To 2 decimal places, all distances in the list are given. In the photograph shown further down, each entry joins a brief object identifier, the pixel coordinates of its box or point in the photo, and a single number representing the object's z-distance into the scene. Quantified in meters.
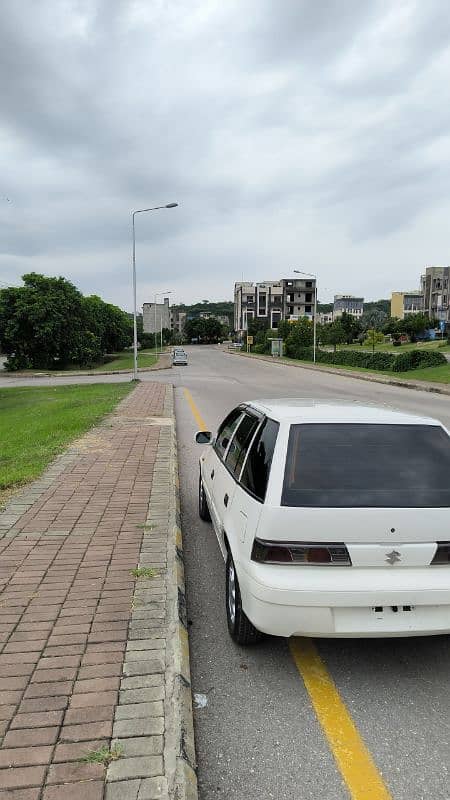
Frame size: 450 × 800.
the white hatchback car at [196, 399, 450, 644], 3.03
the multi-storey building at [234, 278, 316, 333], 134.38
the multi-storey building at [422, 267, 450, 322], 112.25
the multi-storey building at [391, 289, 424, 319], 145.88
